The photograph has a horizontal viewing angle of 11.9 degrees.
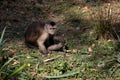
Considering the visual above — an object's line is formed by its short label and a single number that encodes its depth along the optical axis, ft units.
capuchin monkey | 38.85
